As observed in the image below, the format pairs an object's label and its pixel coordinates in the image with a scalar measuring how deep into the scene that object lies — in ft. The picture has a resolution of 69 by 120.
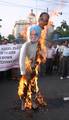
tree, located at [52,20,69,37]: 51.24
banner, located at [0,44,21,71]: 18.01
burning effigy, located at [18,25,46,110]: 9.51
